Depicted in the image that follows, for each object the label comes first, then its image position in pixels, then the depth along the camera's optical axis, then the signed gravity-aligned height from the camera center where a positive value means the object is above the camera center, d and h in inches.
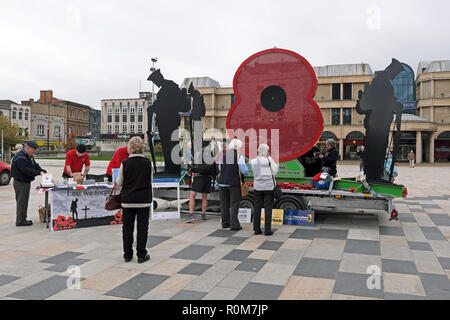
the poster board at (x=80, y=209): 305.7 -41.5
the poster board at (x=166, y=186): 349.1 -27.3
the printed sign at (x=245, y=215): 339.0 -50.4
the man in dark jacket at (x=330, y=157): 381.4 +1.7
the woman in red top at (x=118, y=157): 336.8 +1.7
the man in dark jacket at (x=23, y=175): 312.8 -13.3
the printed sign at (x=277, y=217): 324.8 -49.9
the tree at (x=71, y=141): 2655.0 +148.5
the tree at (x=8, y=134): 2221.9 +146.8
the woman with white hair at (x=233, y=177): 307.0 -14.9
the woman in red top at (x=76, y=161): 352.8 -2.0
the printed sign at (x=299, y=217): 323.0 -50.4
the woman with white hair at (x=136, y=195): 217.2 -20.6
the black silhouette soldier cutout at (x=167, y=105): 394.0 +56.0
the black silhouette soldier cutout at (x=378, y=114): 330.0 +39.6
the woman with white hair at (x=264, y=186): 283.1 -20.3
